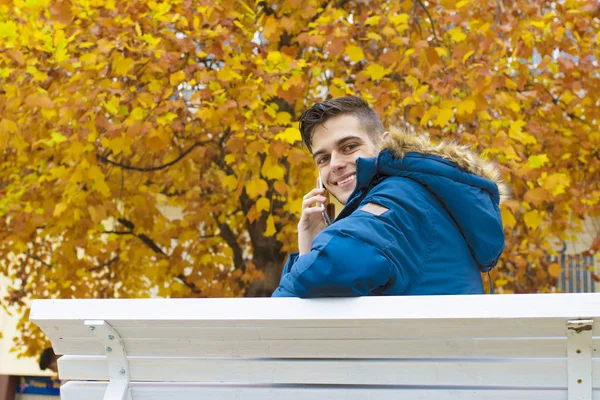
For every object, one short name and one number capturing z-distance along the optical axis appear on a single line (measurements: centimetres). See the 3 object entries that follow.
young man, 202
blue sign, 1630
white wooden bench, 195
